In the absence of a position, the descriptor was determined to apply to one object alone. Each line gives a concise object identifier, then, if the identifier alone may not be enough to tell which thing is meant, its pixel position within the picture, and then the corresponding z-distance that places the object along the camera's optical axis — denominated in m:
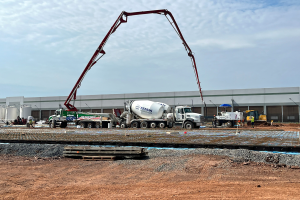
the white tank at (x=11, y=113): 52.84
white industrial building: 53.16
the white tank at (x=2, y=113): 53.64
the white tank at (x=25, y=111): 53.83
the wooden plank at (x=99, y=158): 10.62
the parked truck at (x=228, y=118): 35.09
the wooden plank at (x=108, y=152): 10.53
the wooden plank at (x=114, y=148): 10.77
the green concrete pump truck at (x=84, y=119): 36.28
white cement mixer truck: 30.69
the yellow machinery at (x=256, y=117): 38.44
